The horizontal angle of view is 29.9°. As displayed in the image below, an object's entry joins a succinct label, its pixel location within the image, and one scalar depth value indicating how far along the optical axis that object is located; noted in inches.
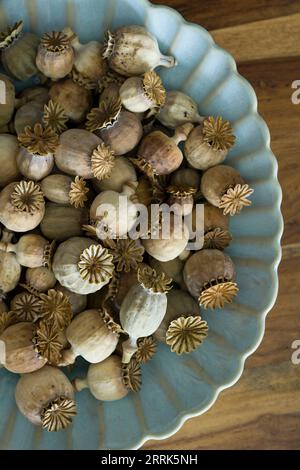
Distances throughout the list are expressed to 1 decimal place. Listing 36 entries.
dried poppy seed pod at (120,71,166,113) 21.9
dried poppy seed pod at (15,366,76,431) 21.2
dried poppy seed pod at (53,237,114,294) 21.1
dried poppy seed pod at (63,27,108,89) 23.0
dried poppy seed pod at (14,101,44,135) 22.4
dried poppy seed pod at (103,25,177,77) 22.5
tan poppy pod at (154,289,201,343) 22.4
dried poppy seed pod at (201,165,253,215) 22.5
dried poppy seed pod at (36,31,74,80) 21.9
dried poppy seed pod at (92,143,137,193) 21.5
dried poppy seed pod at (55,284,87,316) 22.3
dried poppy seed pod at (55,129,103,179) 21.6
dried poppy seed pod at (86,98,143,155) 22.1
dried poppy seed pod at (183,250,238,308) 22.1
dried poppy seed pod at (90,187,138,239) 21.3
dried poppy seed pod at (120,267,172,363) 20.9
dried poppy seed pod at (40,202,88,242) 22.4
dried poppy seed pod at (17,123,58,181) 20.9
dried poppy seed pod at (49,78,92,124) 22.8
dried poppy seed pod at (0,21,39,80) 22.8
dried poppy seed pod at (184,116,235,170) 22.6
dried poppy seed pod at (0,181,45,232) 21.1
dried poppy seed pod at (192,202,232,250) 23.1
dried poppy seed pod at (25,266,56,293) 22.4
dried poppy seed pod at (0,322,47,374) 21.2
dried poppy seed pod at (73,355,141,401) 22.3
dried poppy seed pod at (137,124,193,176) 22.4
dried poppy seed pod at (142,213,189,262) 21.8
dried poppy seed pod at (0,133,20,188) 21.9
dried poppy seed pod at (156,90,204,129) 23.4
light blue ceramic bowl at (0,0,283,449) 22.8
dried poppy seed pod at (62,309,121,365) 21.5
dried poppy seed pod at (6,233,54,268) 21.9
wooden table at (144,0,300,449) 27.6
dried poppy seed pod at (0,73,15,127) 22.7
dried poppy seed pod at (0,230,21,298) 22.1
